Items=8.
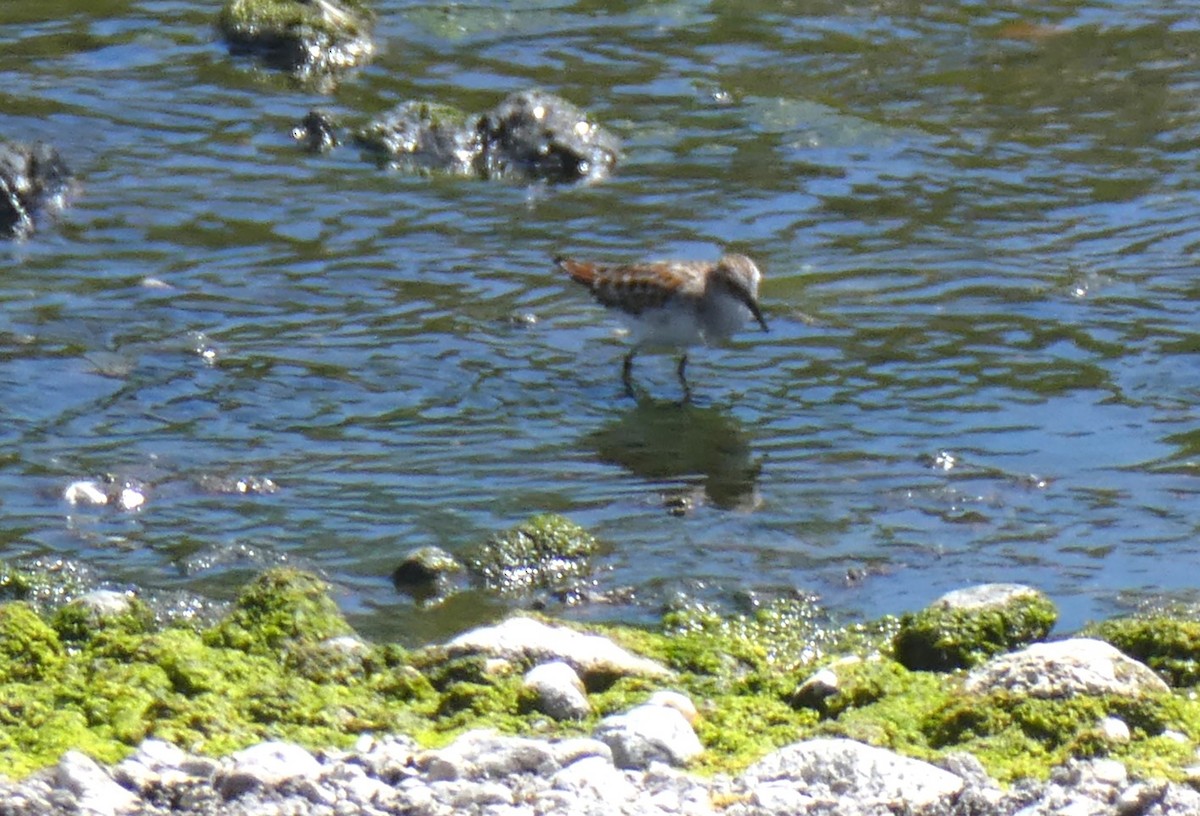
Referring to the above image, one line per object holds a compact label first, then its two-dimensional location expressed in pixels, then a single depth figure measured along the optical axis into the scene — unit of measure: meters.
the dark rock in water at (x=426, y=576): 16.11
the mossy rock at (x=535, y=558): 16.33
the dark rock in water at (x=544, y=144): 28.25
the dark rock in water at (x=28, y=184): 25.30
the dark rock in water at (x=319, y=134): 28.66
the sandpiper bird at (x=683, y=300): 21.75
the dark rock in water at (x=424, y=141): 28.31
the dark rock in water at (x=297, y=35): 32.06
